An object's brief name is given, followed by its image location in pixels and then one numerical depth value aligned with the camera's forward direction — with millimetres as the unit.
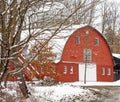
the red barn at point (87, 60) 50781
